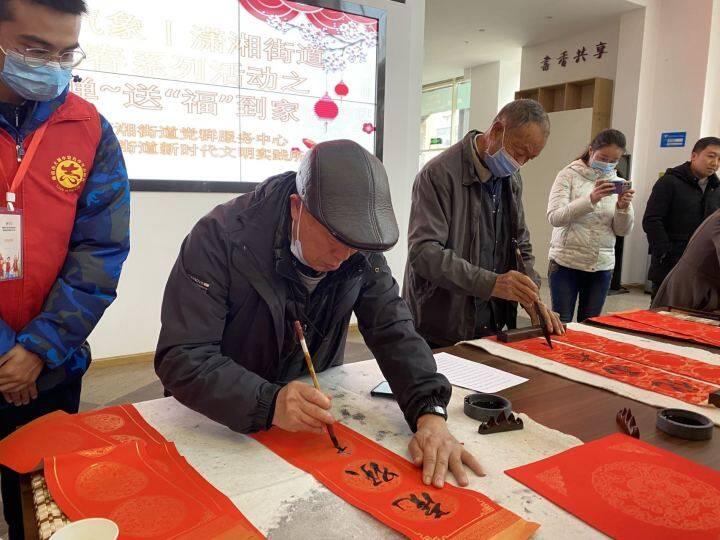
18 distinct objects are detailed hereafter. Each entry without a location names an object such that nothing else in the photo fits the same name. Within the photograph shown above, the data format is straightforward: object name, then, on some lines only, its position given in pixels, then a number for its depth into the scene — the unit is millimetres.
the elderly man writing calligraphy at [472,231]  1837
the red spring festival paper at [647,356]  1502
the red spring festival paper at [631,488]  795
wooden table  1074
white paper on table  1356
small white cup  681
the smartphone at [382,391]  1287
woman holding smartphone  2973
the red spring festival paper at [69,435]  937
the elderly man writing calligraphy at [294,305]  976
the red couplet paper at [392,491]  769
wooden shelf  6531
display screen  3262
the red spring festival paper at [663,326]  1851
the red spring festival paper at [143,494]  750
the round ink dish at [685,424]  1099
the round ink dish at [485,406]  1149
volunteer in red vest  1260
